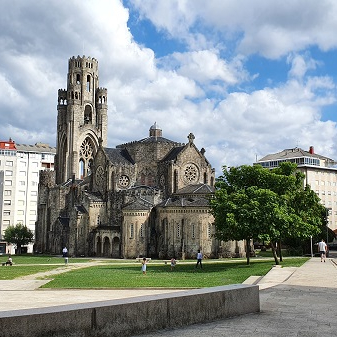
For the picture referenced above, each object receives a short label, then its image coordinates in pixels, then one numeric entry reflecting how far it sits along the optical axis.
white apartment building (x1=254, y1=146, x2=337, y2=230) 112.12
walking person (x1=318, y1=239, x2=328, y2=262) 36.84
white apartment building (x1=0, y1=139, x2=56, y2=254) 112.31
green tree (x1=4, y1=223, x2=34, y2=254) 97.75
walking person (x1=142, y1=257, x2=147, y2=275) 36.63
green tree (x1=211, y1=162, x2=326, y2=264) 37.00
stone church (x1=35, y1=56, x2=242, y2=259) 67.69
